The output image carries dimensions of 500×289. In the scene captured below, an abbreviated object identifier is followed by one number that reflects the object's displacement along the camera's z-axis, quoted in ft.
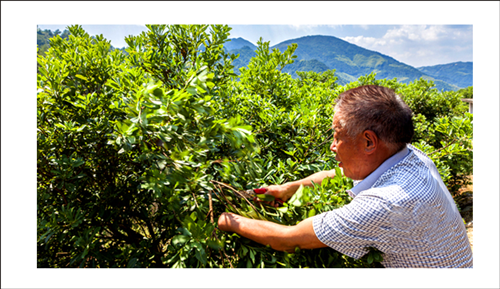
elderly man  4.46
